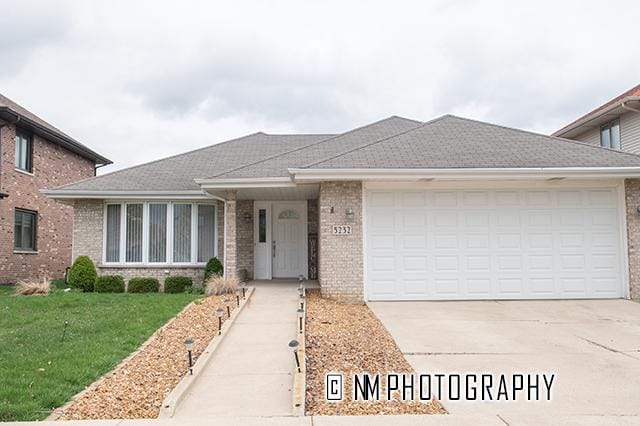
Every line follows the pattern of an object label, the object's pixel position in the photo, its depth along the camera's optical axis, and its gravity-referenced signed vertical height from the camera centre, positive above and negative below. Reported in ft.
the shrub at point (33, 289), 42.88 -4.02
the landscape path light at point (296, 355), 18.20 -4.23
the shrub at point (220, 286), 38.75 -3.48
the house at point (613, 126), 59.06 +14.90
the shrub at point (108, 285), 44.01 -3.78
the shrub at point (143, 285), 44.11 -3.84
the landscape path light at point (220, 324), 25.48 -4.31
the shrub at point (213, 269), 43.19 -2.40
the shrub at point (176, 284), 44.21 -3.76
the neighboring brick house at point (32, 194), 55.31 +5.56
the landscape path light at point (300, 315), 26.43 -4.01
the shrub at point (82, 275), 44.60 -2.95
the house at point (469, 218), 35.91 +1.60
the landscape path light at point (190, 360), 19.00 -4.47
